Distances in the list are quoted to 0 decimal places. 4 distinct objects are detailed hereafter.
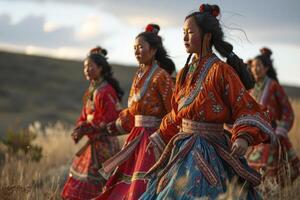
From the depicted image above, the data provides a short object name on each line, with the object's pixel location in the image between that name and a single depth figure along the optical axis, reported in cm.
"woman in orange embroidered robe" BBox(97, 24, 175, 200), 670
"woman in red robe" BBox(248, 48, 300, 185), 896
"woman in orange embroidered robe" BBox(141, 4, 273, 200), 486
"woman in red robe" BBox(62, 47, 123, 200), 802
